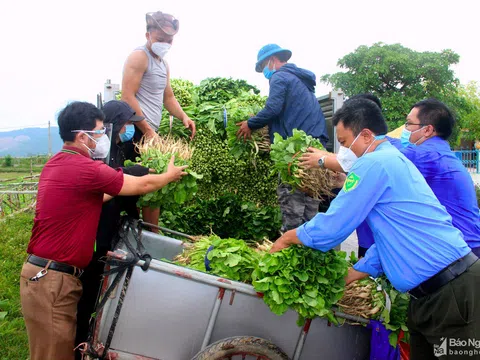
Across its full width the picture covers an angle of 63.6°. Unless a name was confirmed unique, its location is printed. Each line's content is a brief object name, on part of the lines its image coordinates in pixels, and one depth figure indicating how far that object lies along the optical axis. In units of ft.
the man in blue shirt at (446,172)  9.59
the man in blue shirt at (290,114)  13.20
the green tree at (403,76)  95.30
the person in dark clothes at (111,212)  10.08
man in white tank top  13.14
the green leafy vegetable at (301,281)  7.75
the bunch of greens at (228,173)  15.23
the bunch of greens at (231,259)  9.11
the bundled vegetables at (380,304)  8.57
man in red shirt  8.25
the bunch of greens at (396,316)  8.48
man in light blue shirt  6.82
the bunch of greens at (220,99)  15.40
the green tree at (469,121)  96.58
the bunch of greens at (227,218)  16.69
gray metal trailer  7.95
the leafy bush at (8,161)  177.52
